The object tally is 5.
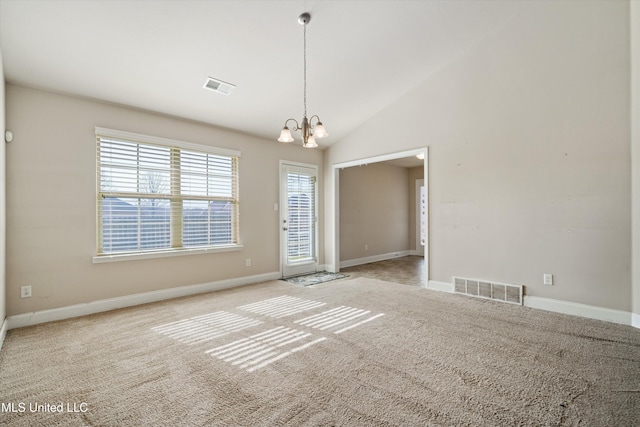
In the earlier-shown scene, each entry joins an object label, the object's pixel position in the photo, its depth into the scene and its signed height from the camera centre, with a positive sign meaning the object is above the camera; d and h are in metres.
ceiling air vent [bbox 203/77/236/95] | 3.65 +1.67
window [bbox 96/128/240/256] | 3.71 +0.32
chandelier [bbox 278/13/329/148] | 2.80 +0.81
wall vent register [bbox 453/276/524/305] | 3.81 -1.01
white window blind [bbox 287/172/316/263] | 5.68 +0.00
